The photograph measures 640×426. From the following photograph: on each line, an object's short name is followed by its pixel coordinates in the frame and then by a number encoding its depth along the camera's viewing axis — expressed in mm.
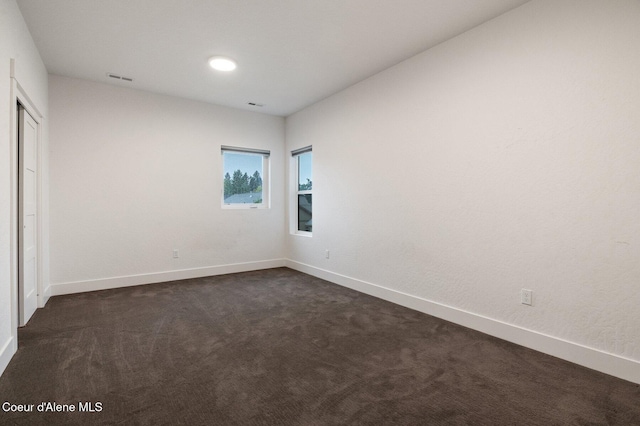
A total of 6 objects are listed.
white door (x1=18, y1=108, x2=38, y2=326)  2816
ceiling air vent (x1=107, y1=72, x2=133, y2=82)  3844
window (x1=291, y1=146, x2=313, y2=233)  5320
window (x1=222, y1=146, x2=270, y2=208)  5246
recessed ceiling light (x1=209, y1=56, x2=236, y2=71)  3389
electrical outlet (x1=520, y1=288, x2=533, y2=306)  2496
